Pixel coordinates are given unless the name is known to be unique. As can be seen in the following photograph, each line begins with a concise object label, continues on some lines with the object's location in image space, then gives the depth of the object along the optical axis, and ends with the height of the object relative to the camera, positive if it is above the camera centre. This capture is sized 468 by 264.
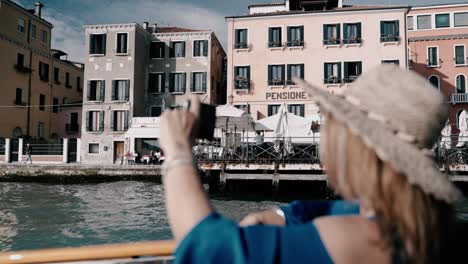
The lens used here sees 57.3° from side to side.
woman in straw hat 0.70 -0.08
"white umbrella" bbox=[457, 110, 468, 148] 14.94 +0.99
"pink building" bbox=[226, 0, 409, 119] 22.77 +5.59
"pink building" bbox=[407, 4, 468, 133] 25.22 +6.49
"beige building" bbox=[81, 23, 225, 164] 26.25 +4.52
